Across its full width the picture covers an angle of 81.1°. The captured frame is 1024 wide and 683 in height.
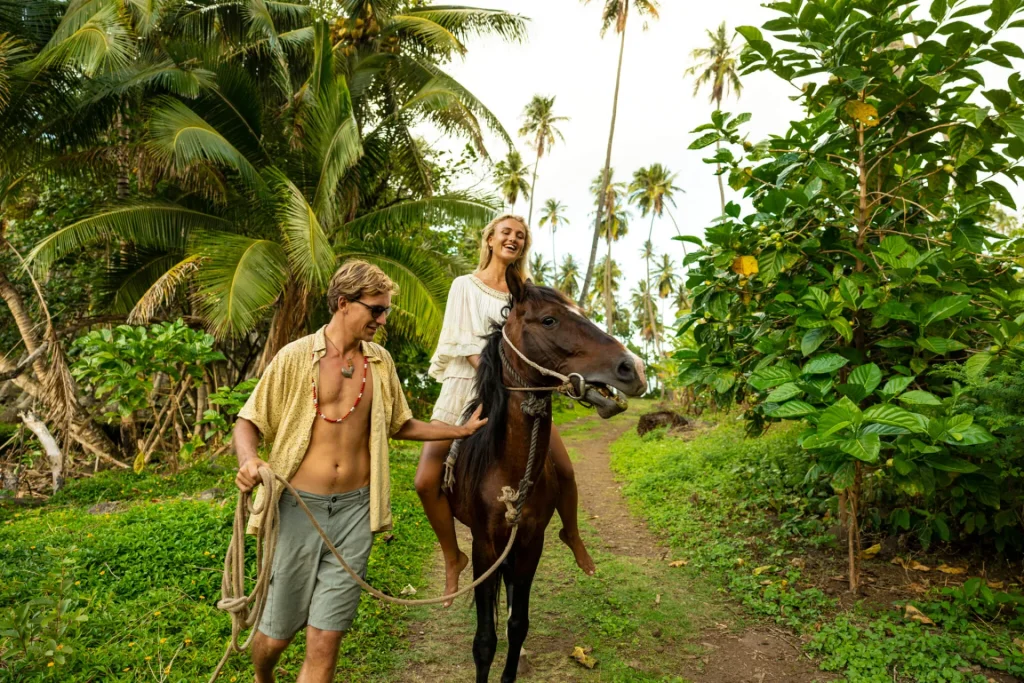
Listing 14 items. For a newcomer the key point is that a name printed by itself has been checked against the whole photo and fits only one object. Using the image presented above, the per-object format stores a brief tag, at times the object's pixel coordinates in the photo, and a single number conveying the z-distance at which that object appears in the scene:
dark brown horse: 2.58
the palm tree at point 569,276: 59.78
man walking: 2.52
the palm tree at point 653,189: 40.47
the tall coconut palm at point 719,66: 31.41
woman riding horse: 3.64
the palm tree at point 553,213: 51.41
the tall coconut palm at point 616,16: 21.25
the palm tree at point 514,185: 33.41
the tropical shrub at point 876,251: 3.66
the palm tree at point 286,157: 8.59
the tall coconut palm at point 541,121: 37.47
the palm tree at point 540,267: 53.77
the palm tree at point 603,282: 51.50
